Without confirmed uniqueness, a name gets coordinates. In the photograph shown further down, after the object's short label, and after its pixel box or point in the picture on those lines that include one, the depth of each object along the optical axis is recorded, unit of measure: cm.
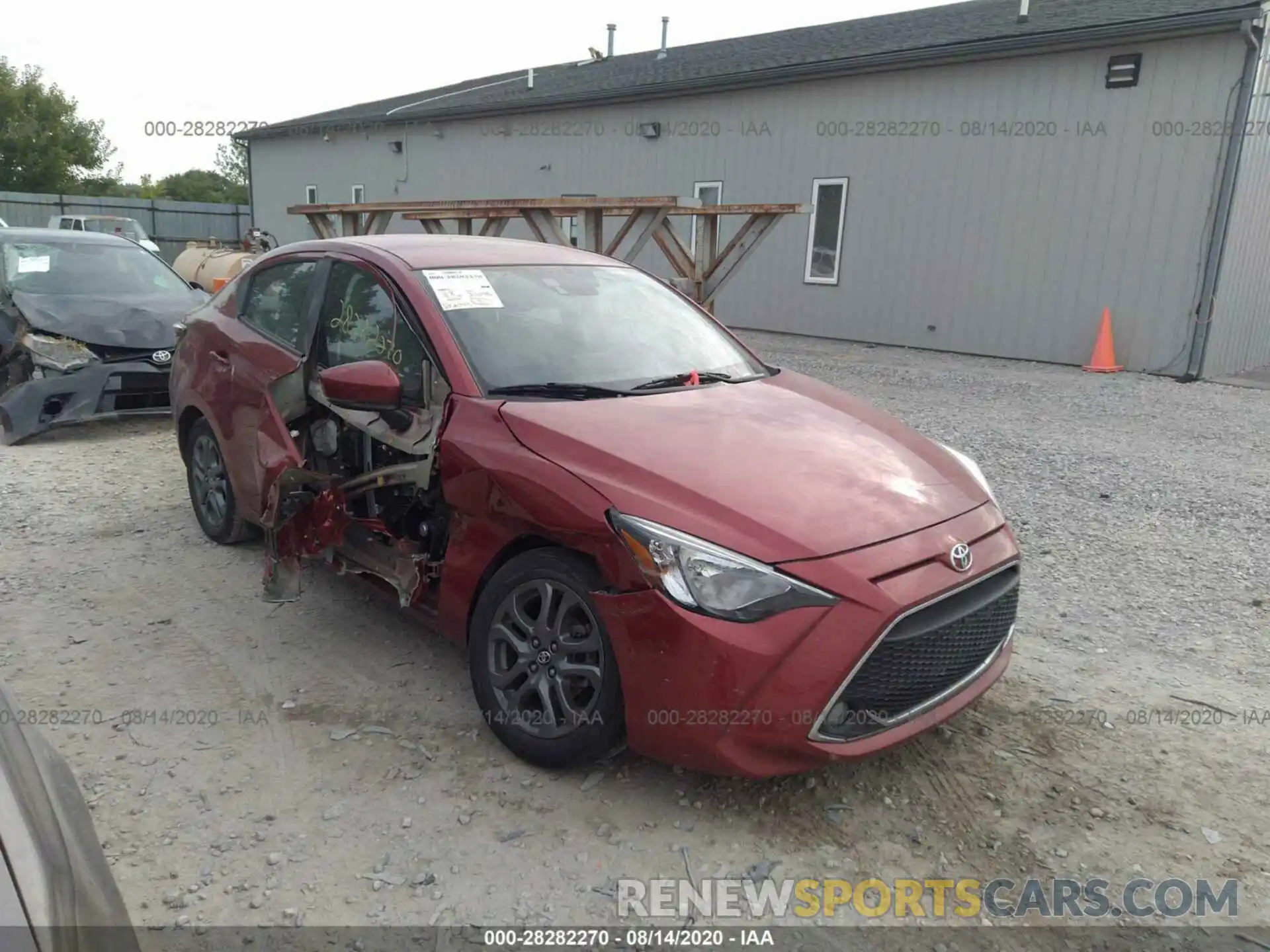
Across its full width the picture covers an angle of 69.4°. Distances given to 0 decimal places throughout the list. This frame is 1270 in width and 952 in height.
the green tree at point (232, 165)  7950
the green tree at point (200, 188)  6325
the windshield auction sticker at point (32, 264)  791
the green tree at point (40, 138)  4119
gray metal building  1090
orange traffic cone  1160
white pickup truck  2169
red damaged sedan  253
